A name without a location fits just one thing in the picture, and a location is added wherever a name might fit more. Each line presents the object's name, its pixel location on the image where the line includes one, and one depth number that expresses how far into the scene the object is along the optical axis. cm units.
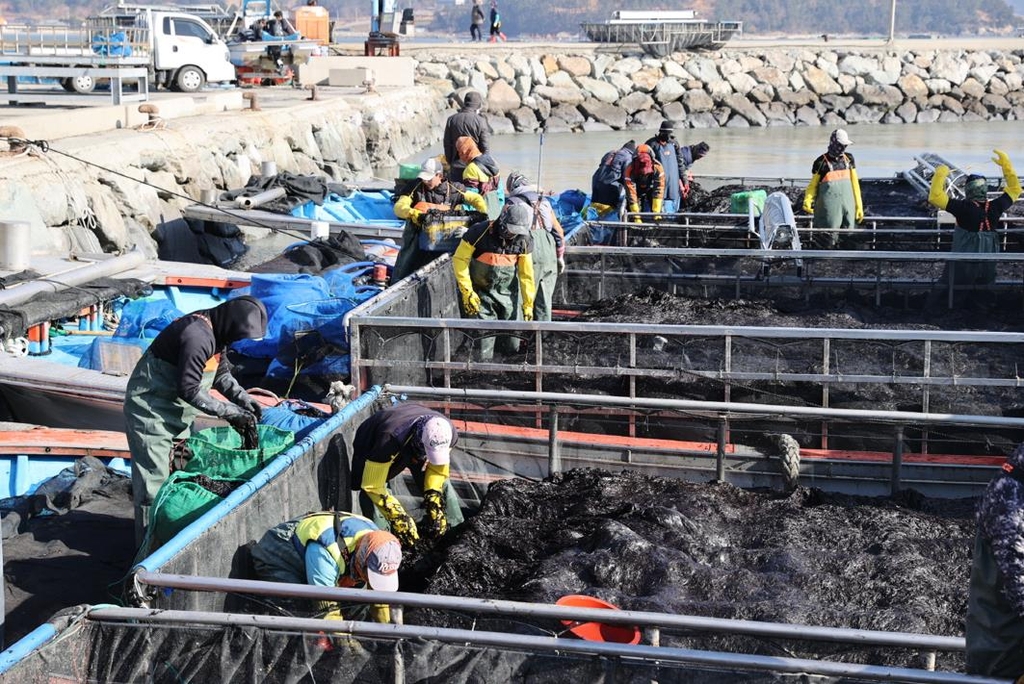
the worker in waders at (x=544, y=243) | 1018
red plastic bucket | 534
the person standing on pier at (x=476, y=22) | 5717
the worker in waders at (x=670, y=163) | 1537
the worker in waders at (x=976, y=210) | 1166
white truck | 2327
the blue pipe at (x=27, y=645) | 455
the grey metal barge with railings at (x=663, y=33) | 5319
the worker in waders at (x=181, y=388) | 649
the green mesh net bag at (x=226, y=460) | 658
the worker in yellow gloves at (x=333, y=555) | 539
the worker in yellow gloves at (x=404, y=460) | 629
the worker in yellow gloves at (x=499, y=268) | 943
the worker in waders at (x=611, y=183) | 1500
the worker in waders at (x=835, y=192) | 1327
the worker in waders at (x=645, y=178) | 1491
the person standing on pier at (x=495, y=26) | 5784
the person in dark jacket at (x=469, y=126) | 1396
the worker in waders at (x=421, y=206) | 1108
